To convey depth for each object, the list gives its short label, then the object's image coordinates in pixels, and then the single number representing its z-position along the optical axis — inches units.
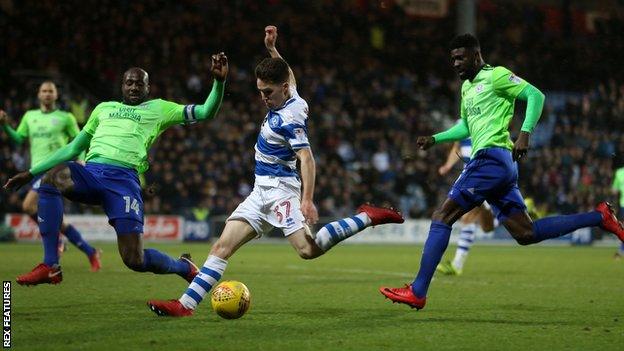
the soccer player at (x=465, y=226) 1052.5
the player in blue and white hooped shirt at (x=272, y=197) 591.5
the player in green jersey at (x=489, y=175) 635.5
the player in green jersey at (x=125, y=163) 642.8
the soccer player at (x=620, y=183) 1628.9
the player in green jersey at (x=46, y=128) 975.6
